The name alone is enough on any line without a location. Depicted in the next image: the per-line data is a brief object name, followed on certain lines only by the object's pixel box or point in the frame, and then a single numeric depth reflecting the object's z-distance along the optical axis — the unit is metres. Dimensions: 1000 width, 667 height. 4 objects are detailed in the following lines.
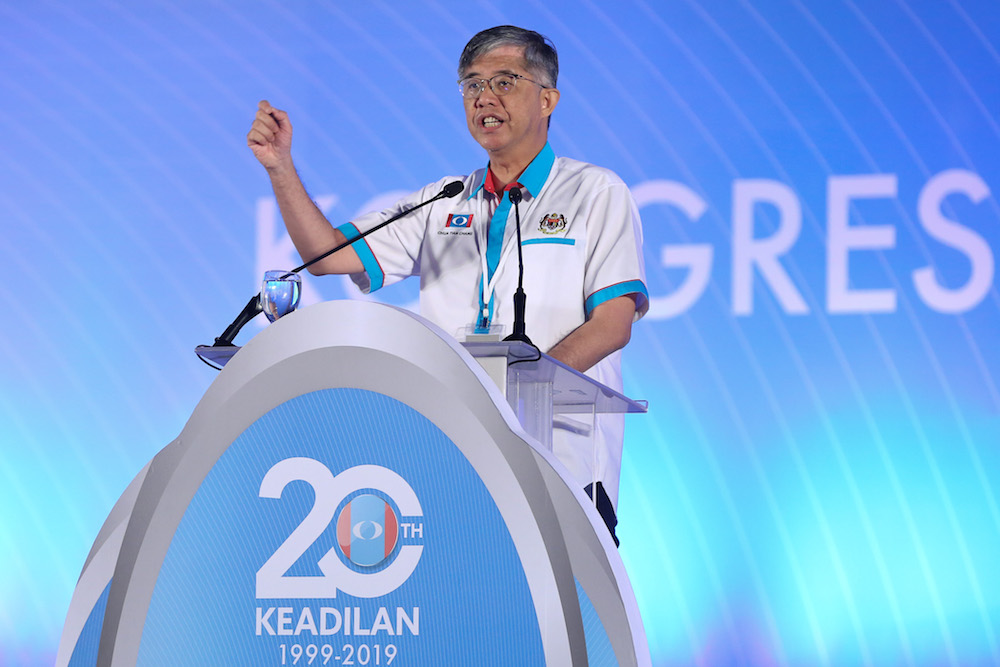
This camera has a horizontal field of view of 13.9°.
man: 8.82
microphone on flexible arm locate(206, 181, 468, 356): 8.32
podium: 7.00
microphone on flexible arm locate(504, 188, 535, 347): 8.24
